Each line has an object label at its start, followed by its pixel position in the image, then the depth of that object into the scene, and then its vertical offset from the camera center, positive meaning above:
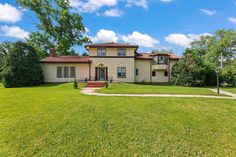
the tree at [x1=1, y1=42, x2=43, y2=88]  13.90 +0.97
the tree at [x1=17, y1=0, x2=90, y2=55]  21.56 +9.61
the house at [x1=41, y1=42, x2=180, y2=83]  15.65 +1.35
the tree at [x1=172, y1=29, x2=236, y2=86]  14.53 +0.48
